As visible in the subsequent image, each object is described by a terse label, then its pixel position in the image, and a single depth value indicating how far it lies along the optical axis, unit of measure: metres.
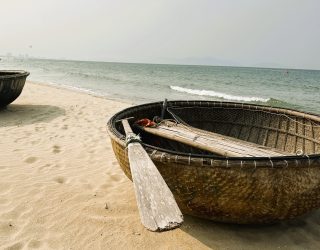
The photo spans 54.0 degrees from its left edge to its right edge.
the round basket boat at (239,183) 2.34
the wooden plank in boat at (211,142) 3.34
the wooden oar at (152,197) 1.59
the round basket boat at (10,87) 7.12
